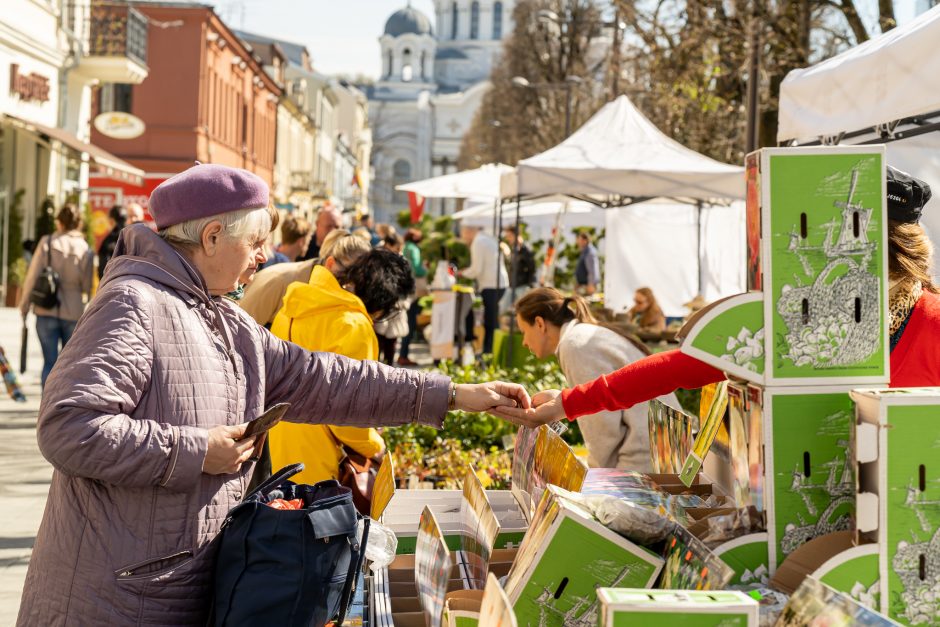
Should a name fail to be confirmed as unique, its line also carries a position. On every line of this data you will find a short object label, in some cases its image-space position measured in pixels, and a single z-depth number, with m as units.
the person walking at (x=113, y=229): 11.15
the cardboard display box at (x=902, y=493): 2.09
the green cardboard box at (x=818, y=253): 2.27
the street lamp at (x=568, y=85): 27.38
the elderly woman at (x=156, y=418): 2.31
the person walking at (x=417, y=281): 14.98
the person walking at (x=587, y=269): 18.48
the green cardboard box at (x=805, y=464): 2.29
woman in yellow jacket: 4.22
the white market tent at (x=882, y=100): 4.63
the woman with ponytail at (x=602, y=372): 4.64
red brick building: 35.41
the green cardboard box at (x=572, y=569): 2.20
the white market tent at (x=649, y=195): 9.73
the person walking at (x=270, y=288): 5.97
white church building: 130.75
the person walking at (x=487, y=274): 15.17
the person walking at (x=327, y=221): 9.55
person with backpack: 10.02
